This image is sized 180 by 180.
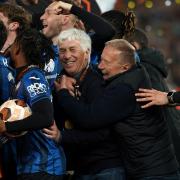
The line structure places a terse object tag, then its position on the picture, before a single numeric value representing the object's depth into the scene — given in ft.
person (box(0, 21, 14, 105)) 33.55
